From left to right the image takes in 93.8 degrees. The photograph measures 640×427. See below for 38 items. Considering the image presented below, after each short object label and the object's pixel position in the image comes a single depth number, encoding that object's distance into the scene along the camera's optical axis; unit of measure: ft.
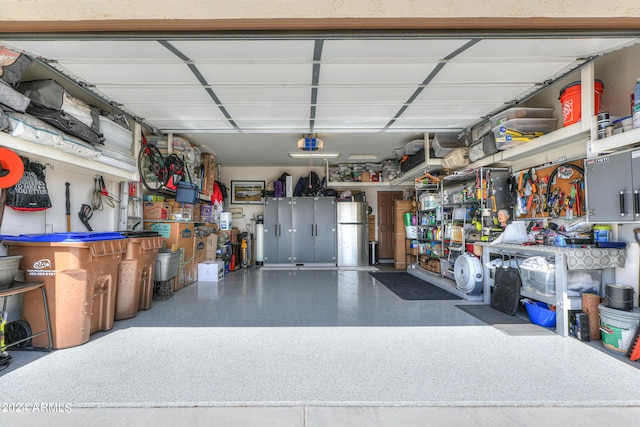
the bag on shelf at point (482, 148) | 14.27
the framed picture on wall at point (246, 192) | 29.90
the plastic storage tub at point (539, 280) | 10.47
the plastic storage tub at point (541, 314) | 10.57
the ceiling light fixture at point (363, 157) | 24.44
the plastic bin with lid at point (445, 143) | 17.88
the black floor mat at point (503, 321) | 10.27
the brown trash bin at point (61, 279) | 8.60
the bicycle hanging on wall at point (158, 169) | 15.99
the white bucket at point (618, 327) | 8.29
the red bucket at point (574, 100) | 10.03
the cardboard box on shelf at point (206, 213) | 22.70
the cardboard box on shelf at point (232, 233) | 25.36
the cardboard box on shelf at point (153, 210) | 16.93
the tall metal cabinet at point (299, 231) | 27.40
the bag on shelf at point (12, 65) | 8.34
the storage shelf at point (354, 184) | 27.08
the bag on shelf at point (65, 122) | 9.49
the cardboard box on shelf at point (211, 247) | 21.39
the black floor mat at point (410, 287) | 15.44
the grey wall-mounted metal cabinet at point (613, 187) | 8.45
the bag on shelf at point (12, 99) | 8.27
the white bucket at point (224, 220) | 25.02
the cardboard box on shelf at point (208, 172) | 23.04
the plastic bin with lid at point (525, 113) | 12.71
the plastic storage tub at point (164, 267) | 14.58
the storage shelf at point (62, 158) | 8.69
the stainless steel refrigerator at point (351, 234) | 27.50
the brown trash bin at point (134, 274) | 11.47
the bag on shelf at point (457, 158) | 16.88
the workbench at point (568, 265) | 9.59
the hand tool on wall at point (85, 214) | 12.80
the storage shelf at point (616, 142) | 8.48
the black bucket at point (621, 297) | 8.64
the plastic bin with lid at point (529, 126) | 12.59
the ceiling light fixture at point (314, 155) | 23.97
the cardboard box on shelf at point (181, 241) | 16.83
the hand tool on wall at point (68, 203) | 11.92
